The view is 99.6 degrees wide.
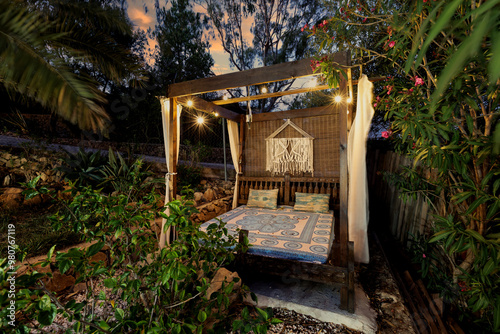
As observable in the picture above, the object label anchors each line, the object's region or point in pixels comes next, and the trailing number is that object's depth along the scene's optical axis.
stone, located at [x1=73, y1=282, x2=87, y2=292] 2.12
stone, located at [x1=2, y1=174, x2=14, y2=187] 3.41
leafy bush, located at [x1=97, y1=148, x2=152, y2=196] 3.47
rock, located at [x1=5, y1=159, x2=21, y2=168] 3.71
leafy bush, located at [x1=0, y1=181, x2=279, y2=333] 0.69
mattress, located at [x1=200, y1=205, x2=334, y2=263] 2.14
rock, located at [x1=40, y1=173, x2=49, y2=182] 3.65
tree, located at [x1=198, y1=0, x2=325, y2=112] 7.48
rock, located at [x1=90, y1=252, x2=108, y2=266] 2.44
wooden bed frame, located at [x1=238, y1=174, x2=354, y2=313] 1.89
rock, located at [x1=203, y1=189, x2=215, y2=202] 4.28
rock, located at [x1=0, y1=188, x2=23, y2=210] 3.02
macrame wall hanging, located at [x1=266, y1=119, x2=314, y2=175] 4.16
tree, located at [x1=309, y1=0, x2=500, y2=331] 1.13
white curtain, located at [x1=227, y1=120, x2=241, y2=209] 4.43
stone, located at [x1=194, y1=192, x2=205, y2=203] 4.08
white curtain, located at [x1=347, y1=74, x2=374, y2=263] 2.26
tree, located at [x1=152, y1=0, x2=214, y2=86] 7.59
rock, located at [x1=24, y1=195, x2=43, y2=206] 3.17
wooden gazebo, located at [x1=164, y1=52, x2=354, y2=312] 2.02
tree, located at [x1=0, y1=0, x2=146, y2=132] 1.72
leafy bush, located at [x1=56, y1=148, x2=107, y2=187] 3.55
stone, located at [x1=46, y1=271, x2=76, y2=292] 2.02
